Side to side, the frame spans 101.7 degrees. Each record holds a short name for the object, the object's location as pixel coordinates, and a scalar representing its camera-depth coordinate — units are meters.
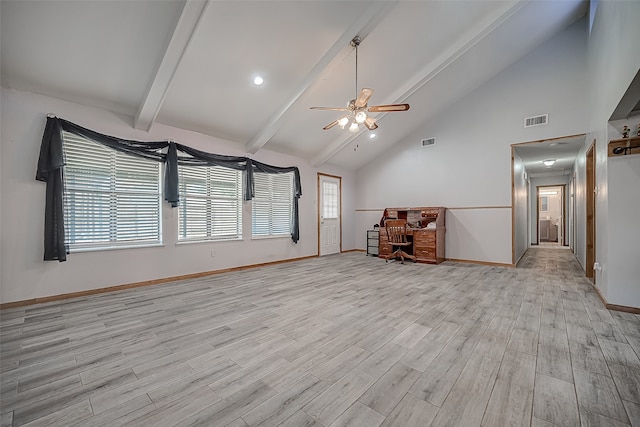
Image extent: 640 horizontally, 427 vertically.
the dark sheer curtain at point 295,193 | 6.21
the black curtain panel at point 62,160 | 3.32
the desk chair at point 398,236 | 6.11
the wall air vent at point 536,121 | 5.18
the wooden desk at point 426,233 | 5.91
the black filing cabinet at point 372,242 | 7.14
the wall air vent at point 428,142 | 6.55
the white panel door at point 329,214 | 7.27
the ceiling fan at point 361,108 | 3.60
